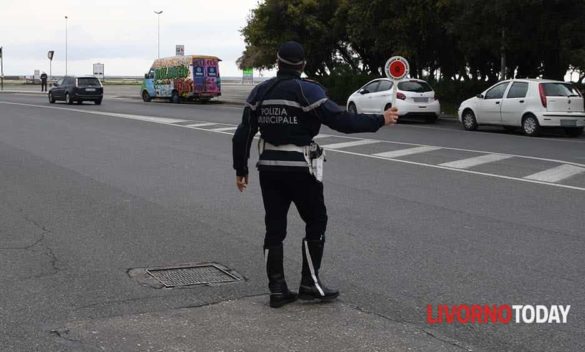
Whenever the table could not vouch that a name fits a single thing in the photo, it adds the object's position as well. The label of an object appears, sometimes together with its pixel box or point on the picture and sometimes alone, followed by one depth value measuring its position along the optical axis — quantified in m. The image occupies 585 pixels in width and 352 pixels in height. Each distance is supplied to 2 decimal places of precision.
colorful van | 40.12
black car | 37.22
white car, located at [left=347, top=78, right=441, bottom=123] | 23.86
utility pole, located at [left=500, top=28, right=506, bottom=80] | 25.06
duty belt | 5.04
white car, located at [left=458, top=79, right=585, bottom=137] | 19.22
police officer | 5.02
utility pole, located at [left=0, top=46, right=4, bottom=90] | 59.11
